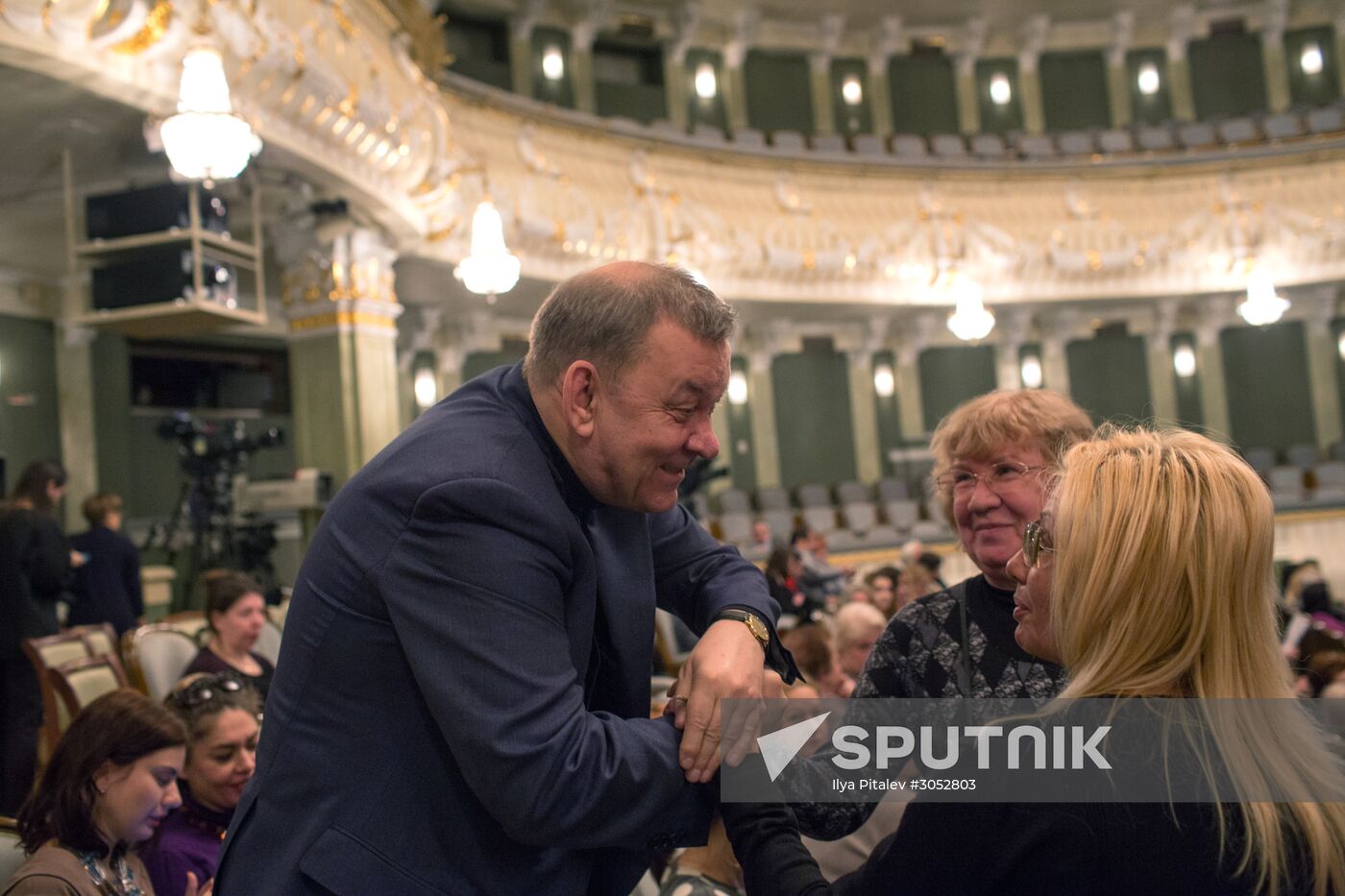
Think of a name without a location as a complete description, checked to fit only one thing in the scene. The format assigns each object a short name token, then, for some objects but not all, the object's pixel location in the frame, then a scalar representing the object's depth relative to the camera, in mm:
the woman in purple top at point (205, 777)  2742
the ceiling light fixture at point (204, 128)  4711
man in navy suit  1301
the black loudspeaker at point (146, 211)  6516
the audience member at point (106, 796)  2309
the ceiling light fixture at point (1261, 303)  10289
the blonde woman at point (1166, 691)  1143
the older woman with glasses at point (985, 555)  1962
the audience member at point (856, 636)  4281
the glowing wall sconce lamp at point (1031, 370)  17609
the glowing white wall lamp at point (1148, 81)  18578
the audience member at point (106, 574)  5883
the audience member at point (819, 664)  4234
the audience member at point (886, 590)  6425
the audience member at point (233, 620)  4301
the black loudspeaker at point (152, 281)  6461
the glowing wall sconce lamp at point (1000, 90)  18500
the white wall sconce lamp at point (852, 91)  18062
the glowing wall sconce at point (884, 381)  17438
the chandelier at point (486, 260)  6905
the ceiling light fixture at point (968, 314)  9202
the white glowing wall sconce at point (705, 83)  16859
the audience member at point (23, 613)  4852
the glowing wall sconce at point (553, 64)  15594
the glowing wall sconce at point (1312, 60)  18297
